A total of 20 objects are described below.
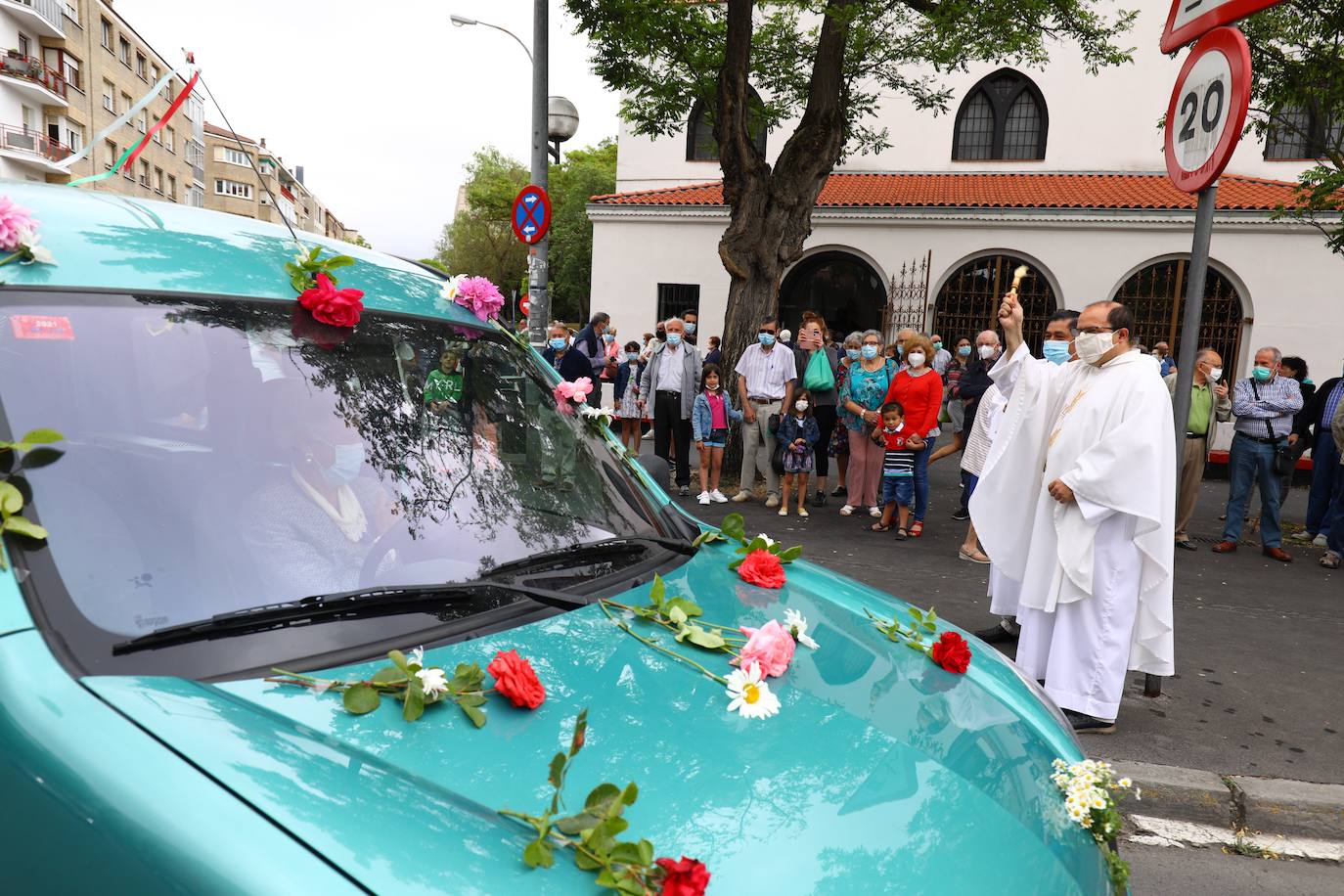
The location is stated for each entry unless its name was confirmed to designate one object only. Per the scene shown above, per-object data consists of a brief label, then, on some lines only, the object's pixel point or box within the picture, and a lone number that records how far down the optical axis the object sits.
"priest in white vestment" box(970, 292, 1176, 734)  4.41
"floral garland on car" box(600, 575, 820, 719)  1.91
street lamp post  10.77
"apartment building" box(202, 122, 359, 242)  86.44
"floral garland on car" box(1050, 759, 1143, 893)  1.97
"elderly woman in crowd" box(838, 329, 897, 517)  9.83
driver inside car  1.90
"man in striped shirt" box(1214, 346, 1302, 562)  9.25
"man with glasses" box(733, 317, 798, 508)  10.52
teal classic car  1.32
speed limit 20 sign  4.27
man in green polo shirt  9.70
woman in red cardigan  9.20
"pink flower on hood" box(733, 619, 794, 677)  2.05
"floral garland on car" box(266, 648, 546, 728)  1.61
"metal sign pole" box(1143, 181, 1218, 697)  4.82
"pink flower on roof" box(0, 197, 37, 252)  1.93
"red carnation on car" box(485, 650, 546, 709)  1.68
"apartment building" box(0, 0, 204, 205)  41.47
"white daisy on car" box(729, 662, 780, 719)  1.87
